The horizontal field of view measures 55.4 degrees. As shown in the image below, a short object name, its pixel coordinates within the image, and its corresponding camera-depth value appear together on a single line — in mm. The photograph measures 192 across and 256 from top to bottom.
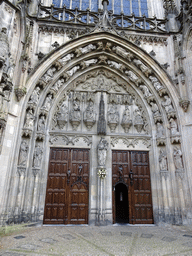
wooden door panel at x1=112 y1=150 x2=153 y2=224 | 7762
